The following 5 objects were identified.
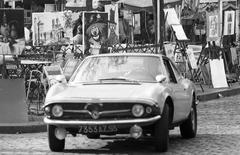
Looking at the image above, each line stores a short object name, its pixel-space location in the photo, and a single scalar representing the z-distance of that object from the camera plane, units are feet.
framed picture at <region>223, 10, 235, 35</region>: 79.82
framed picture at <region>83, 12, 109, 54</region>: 67.36
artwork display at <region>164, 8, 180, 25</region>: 73.31
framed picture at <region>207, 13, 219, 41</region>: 76.89
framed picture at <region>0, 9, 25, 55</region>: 51.60
